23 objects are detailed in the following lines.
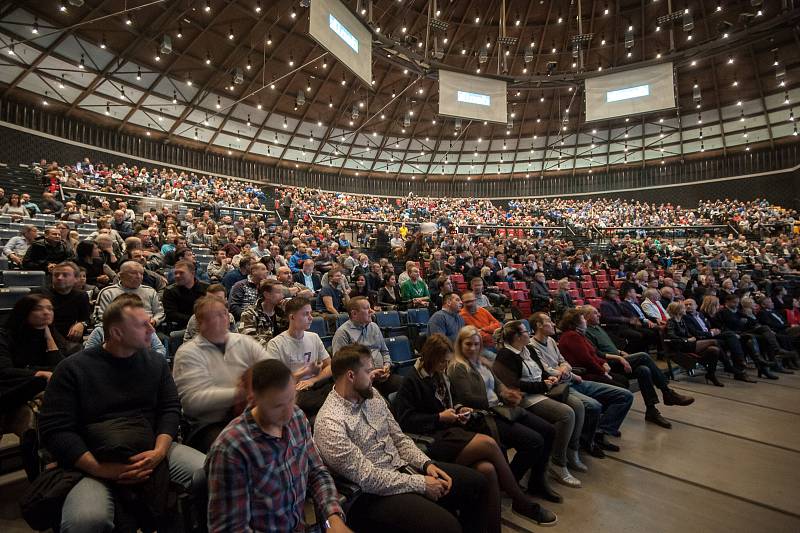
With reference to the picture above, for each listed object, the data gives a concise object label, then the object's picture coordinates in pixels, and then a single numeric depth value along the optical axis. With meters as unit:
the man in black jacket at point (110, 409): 1.55
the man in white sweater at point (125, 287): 3.29
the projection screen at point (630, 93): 14.59
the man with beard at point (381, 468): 1.75
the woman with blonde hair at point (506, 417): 2.68
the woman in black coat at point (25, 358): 2.22
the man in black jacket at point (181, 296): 3.84
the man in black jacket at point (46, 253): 5.05
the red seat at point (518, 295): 8.44
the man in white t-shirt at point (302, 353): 2.72
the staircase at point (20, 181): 10.12
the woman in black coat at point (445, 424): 2.29
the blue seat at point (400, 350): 4.20
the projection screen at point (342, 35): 9.99
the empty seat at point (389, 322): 5.07
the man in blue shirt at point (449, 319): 4.39
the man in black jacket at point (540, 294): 7.77
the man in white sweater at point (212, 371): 1.98
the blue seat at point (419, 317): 5.40
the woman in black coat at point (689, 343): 5.29
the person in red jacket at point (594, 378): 3.50
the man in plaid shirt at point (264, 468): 1.31
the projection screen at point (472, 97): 14.90
